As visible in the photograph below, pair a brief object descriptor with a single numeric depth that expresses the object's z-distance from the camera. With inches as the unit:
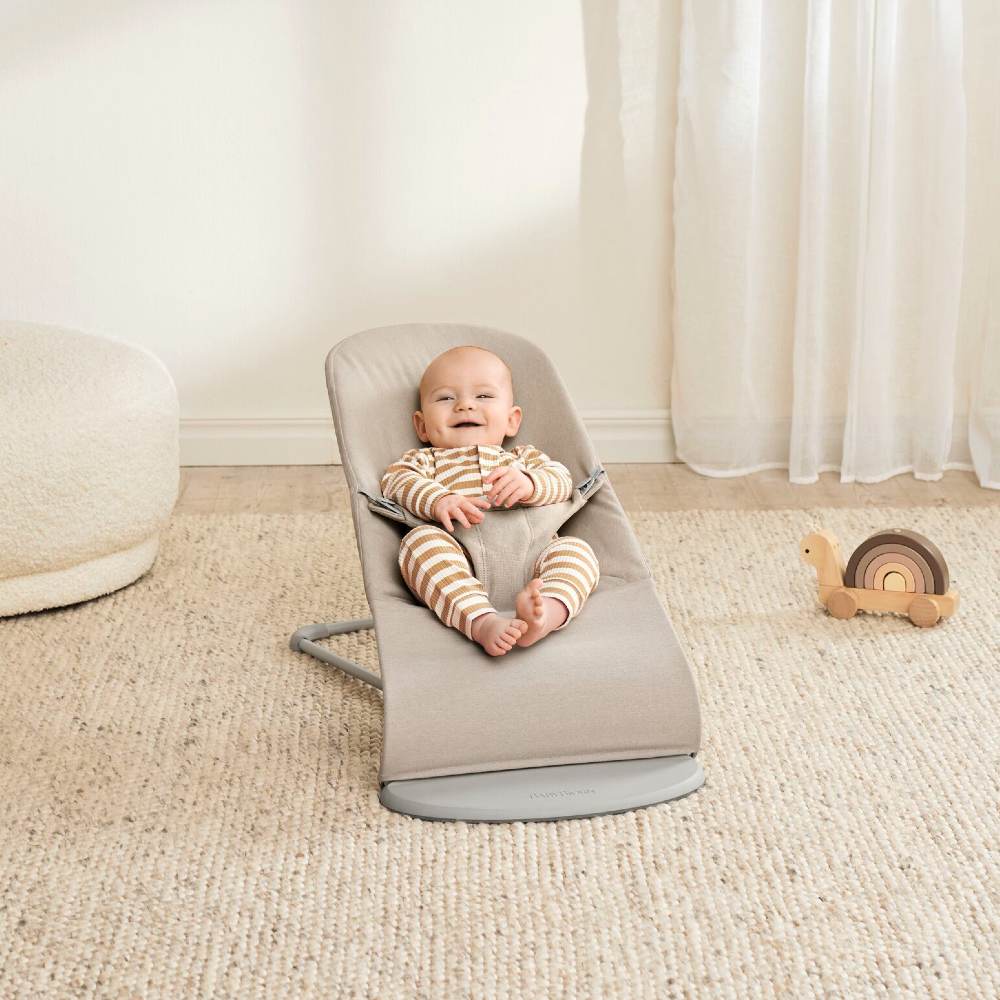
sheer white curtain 112.6
